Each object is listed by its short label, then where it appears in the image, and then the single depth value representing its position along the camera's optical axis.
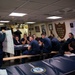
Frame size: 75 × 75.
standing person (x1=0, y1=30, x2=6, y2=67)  2.07
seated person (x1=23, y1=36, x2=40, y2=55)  3.15
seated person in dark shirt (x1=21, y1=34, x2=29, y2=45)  4.50
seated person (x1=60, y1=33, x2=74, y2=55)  2.89
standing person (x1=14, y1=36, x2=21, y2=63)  3.79
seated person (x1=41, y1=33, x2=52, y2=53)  3.32
